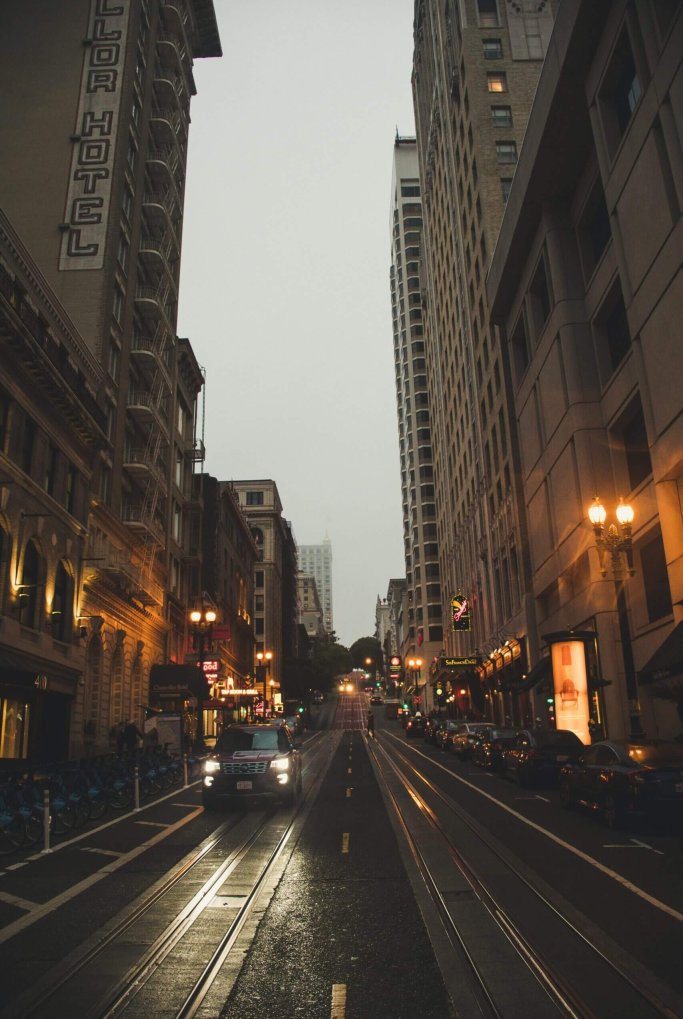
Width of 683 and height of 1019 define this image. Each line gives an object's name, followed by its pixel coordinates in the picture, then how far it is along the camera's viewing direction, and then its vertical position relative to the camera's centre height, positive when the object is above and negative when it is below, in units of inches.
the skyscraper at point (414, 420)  4335.6 +1783.3
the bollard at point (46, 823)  536.1 -56.8
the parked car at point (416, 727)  2335.1 +7.3
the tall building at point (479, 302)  1982.0 +1287.5
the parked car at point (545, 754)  868.0 -27.8
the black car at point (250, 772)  703.7 -34.4
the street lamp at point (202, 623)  1268.5 +174.2
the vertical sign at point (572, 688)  1077.8 +50.9
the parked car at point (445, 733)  1604.5 -7.5
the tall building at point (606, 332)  924.0 +571.6
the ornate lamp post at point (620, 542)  828.6 +189.2
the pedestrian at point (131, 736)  1339.8 -3.6
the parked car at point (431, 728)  1853.3 +3.3
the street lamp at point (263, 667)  3508.6 +287.0
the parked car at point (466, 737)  1304.1 -13.4
